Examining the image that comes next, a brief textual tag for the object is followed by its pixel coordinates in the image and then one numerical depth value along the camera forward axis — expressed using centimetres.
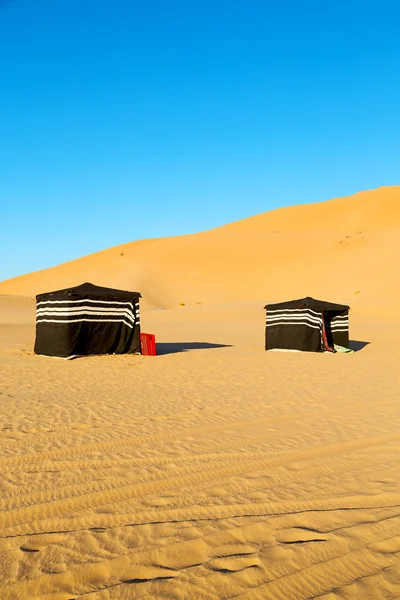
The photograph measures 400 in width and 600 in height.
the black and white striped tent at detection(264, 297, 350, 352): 1884
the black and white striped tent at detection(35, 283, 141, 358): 1667
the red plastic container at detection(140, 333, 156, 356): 1745
